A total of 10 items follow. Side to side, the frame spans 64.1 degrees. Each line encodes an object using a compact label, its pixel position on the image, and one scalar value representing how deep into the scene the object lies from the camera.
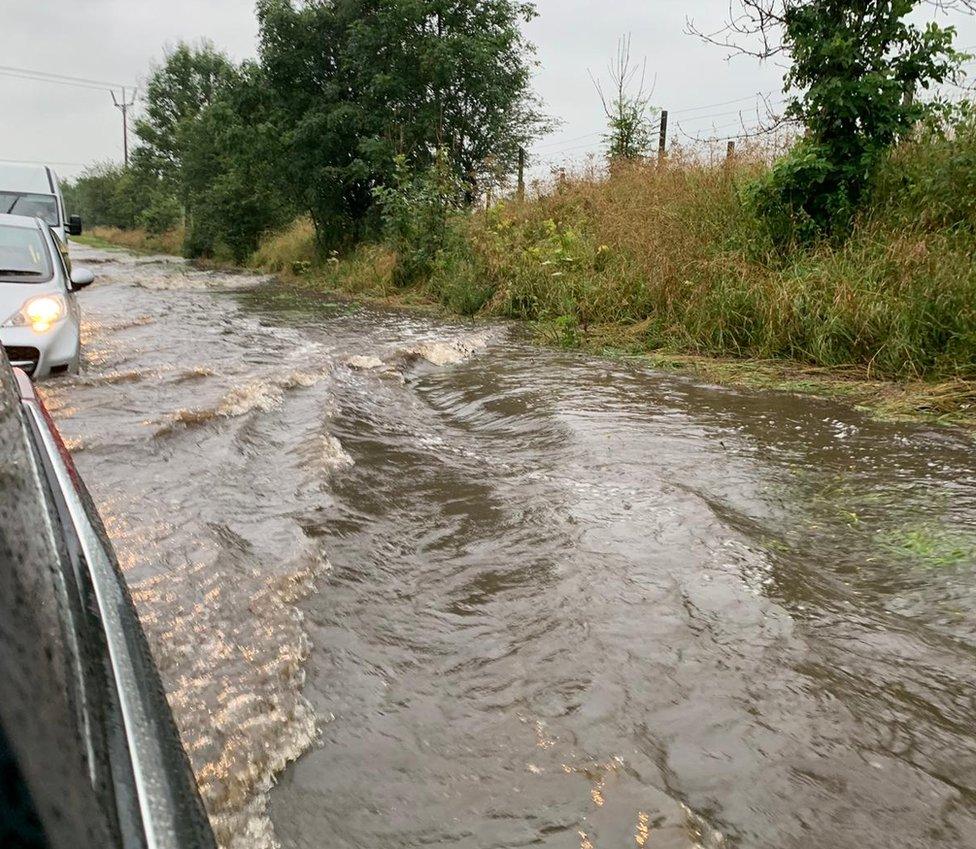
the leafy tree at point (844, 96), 8.47
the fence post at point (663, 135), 14.22
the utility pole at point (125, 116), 65.25
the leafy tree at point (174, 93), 48.88
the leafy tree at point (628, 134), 14.14
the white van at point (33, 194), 11.99
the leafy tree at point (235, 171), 21.61
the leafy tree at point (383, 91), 18.33
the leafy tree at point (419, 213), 14.25
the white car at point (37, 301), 5.52
